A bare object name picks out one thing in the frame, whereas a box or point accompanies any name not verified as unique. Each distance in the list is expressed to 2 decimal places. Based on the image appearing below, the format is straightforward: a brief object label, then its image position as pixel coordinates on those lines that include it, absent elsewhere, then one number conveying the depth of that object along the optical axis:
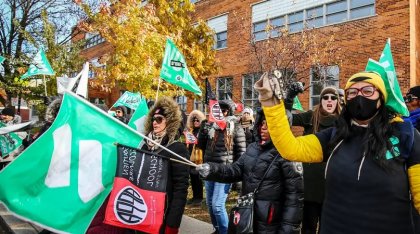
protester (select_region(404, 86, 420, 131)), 4.05
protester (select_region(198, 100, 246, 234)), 6.00
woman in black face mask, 2.12
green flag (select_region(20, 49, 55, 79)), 9.59
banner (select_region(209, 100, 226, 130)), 5.84
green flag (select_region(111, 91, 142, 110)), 8.77
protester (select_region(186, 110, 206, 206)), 7.74
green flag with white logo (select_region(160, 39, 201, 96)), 6.68
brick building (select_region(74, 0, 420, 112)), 13.09
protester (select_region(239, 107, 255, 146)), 7.50
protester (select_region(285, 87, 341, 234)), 4.03
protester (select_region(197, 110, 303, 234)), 3.06
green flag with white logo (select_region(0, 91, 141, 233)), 2.73
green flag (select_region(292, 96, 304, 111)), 7.16
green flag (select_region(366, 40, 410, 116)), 2.26
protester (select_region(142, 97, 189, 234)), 3.34
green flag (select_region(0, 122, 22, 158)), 6.42
